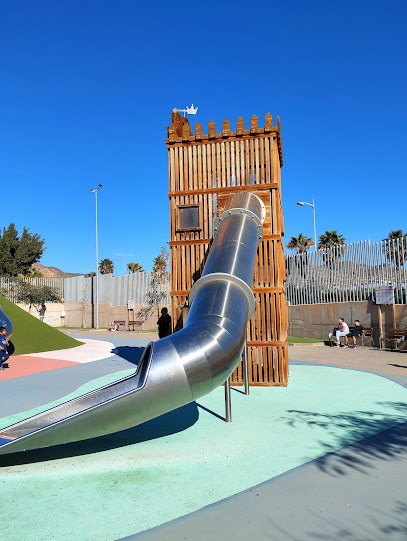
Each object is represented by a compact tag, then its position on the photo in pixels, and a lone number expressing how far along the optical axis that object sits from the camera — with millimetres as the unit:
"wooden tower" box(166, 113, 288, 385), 10844
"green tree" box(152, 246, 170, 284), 38691
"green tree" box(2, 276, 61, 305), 41500
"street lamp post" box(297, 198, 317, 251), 36772
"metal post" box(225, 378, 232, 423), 7473
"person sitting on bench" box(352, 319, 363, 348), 21619
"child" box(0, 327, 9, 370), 13297
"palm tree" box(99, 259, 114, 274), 79688
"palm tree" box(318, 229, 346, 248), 44134
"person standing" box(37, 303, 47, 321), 40000
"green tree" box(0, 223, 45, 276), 53844
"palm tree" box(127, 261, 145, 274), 73750
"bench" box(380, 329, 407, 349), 19359
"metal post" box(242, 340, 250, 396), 9741
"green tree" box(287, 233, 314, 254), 46000
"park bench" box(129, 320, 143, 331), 37688
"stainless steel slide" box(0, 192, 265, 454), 5066
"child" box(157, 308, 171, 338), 13984
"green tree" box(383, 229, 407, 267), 20031
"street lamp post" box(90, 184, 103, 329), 39500
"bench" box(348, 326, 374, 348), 21472
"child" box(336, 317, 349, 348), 21656
